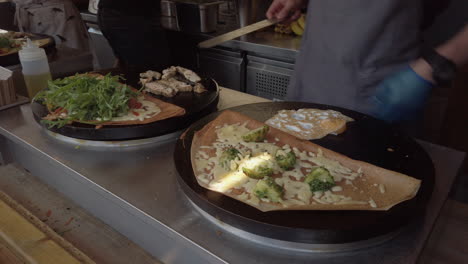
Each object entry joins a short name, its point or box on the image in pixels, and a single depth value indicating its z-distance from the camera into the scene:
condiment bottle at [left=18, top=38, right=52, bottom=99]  1.85
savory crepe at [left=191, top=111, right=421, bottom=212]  1.06
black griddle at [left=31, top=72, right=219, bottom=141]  1.46
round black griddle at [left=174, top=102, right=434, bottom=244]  0.95
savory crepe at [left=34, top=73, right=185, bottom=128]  1.53
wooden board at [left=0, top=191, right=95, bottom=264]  1.16
